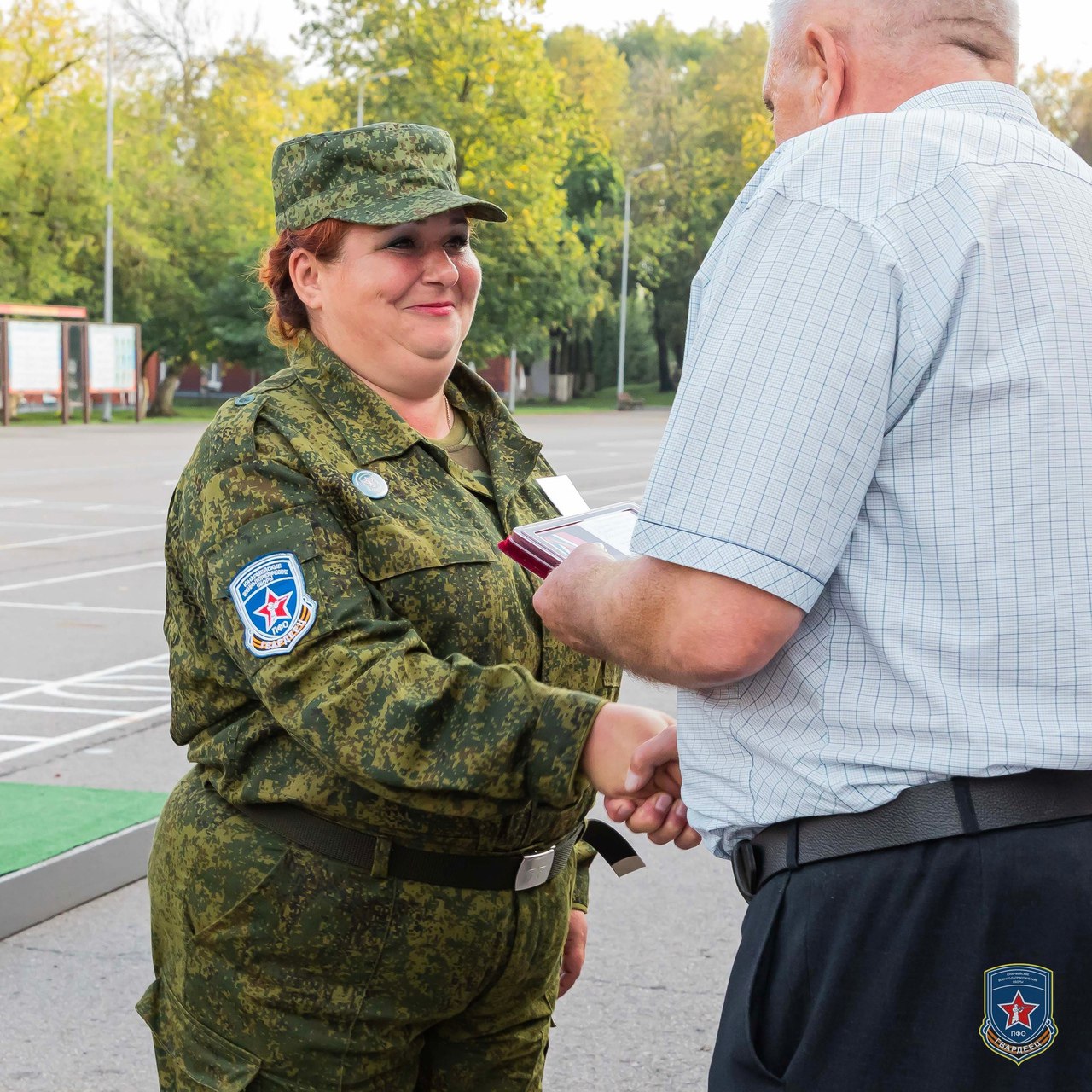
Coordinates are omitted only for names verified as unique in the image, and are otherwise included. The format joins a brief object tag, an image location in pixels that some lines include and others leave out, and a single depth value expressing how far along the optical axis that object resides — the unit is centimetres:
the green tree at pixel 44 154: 3916
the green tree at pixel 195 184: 4356
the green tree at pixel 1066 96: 6397
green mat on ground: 539
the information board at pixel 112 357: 3791
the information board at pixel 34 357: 3459
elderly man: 162
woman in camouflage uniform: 204
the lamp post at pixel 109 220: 3941
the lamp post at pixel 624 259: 5741
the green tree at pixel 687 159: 6525
